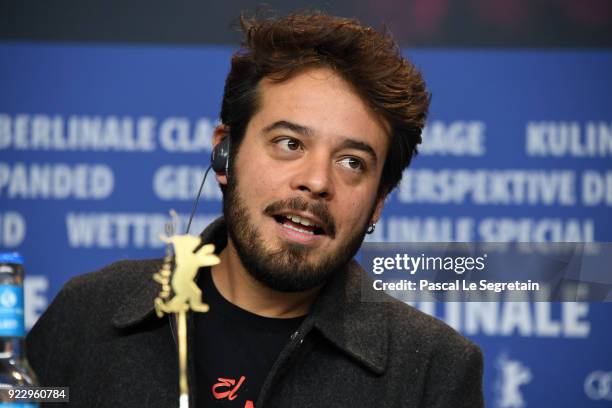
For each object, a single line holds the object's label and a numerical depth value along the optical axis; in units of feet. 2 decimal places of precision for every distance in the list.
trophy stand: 11.09
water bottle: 10.98
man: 12.06
